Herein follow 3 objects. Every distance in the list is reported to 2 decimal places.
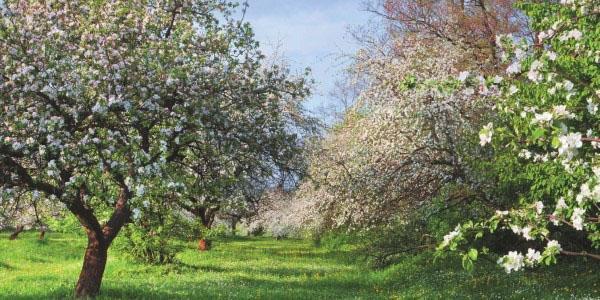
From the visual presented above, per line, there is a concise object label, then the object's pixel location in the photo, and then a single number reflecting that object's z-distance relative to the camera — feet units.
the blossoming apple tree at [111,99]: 39.09
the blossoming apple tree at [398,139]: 63.72
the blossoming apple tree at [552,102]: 17.99
